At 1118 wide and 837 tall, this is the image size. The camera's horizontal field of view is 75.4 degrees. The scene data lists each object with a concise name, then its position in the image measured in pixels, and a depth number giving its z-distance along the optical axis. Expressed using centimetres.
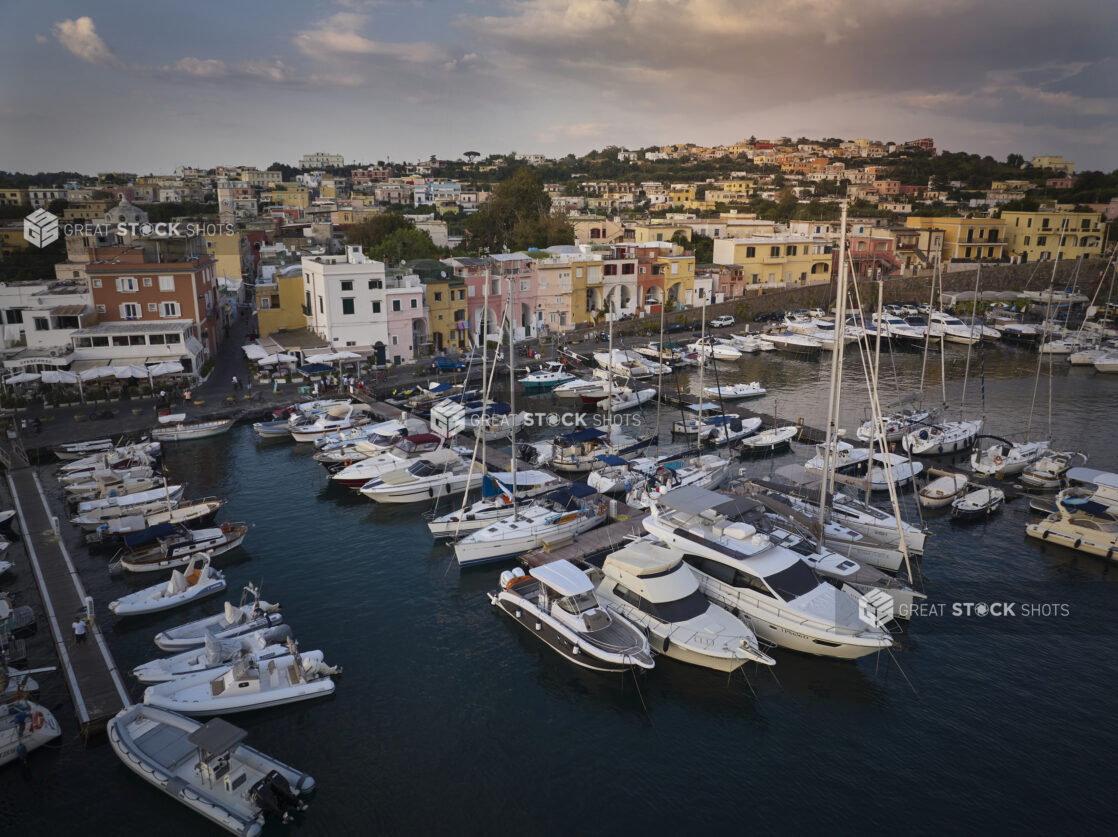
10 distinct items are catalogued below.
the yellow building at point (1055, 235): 8550
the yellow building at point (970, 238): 8644
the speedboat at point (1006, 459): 3148
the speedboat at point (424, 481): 2934
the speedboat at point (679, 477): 2772
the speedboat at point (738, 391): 4434
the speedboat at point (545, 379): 4597
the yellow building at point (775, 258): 7431
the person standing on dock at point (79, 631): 1878
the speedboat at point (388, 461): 3031
